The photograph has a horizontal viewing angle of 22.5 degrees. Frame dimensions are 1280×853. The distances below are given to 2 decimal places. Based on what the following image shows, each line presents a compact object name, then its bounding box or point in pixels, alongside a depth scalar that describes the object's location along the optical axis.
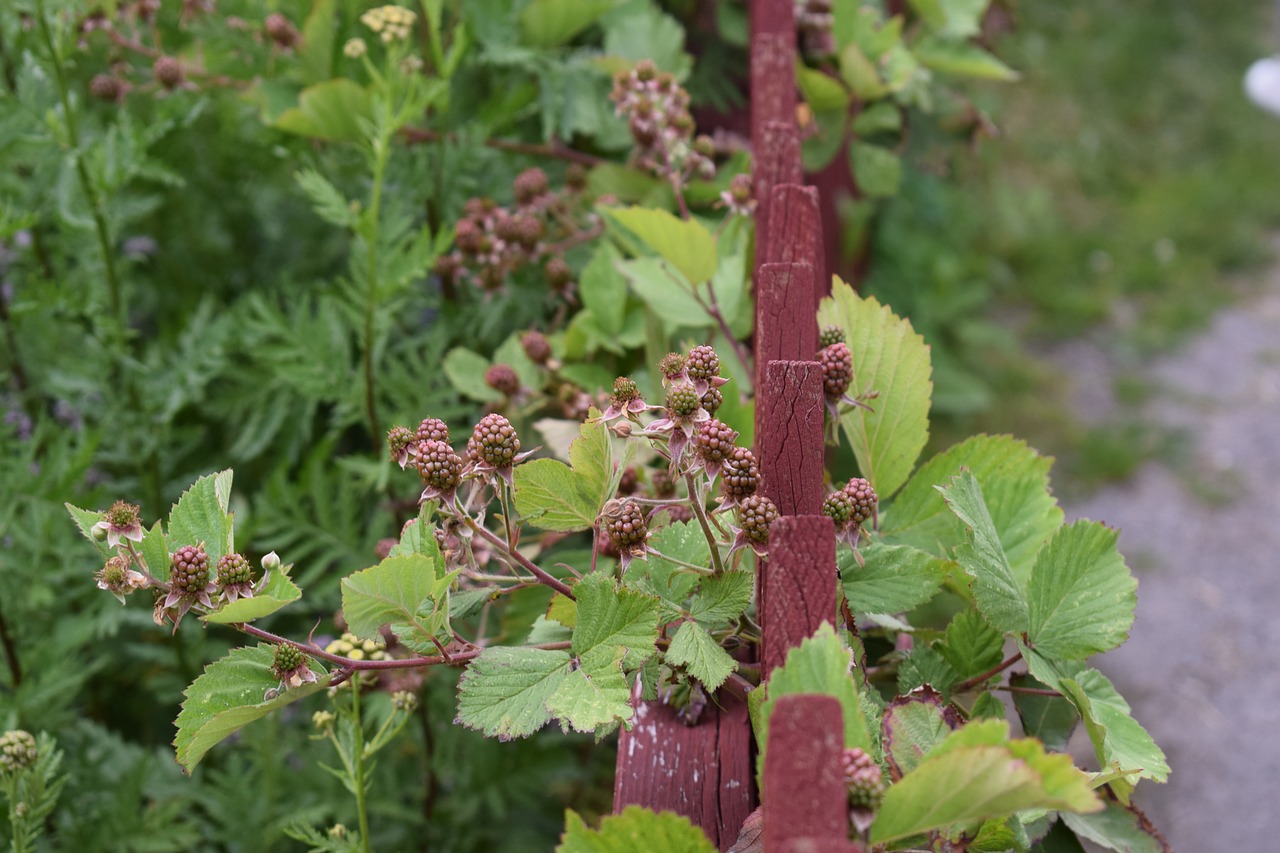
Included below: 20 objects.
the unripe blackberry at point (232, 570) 0.95
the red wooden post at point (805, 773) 0.87
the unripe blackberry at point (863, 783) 0.89
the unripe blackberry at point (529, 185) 1.19
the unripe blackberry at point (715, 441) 0.95
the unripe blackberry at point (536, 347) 1.15
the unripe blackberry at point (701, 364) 0.96
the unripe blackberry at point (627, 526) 0.97
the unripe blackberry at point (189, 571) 0.94
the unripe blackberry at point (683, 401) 0.95
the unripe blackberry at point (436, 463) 0.96
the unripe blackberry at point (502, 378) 1.13
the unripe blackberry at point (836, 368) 1.01
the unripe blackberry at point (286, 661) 0.95
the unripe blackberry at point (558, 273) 1.20
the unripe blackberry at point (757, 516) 0.95
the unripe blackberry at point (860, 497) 0.98
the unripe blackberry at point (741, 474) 0.96
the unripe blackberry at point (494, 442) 0.96
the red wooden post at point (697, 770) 0.97
